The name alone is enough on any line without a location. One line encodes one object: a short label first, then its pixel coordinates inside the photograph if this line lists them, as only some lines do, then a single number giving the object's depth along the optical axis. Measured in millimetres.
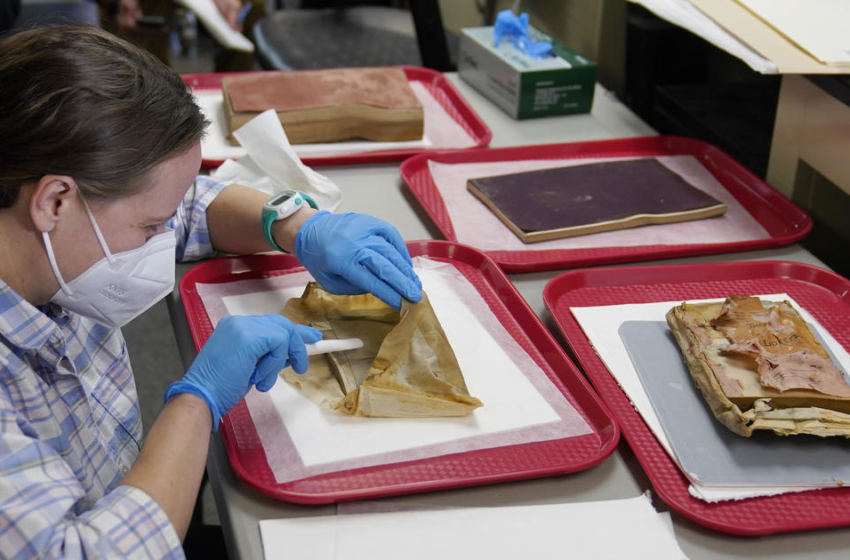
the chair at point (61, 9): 2609
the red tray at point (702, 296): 856
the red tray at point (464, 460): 860
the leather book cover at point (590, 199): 1367
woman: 771
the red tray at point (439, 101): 1580
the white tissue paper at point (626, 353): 879
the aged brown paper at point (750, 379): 929
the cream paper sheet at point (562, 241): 1352
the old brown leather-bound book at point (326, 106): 1578
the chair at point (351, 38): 2363
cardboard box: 1739
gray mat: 892
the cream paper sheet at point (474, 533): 810
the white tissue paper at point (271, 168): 1427
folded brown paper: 964
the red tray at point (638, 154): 1297
